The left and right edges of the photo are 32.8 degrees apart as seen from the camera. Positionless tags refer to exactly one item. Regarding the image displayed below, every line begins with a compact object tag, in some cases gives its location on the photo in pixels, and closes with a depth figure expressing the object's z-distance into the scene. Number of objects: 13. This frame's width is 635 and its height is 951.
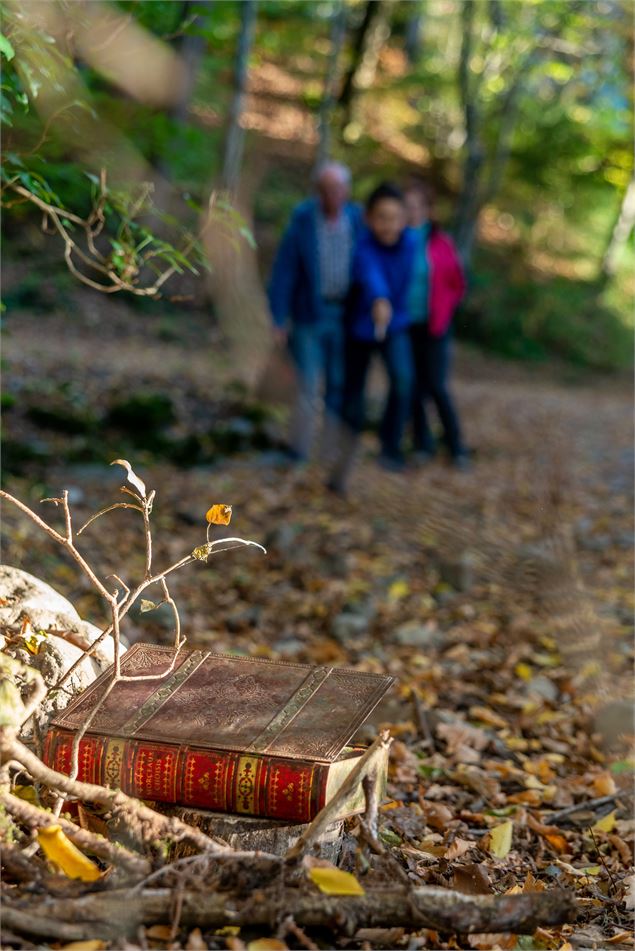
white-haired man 7.28
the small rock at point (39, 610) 2.64
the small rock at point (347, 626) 5.15
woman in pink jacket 8.02
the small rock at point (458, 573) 6.00
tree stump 2.30
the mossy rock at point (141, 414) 8.29
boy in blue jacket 7.16
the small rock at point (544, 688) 4.57
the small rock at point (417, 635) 5.17
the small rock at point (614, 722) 4.12
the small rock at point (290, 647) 4.90
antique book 2.24
